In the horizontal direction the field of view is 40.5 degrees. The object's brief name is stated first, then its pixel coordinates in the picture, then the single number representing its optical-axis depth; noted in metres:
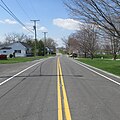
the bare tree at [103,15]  11.80
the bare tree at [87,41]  37.21
